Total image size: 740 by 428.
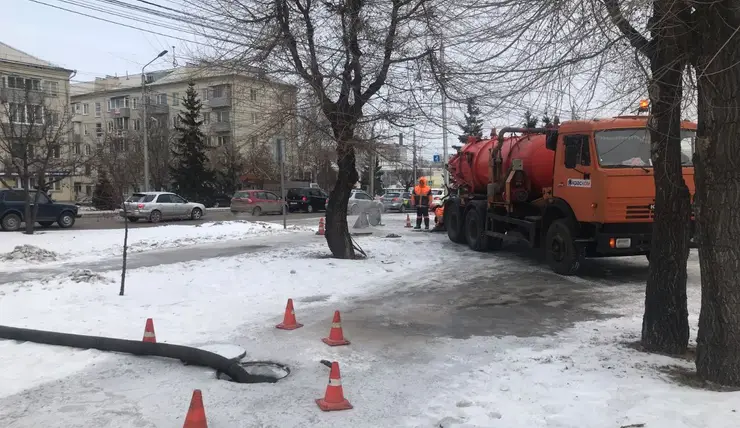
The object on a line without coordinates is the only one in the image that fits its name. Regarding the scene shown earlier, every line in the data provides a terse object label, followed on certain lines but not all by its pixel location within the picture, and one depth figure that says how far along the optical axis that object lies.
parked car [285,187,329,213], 39.47
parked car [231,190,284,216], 34.09
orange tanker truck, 9.94
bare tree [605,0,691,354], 5.61
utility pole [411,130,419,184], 12.08
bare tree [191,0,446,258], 11.01
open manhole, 5.37
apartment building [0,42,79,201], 17.64
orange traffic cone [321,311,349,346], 6.45
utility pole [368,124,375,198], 11.48
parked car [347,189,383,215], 23.59
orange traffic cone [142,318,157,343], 6.16
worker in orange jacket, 20.98
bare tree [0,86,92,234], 17.59
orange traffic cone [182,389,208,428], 3.87
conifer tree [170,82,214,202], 47.12
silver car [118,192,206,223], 27.45
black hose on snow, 5.32
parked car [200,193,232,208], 49.81
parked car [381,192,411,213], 39.88
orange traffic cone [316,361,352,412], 4.54
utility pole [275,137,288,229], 16.14
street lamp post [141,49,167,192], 32.29
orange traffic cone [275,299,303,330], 7.17
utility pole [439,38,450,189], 10.95
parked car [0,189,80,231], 20.25
